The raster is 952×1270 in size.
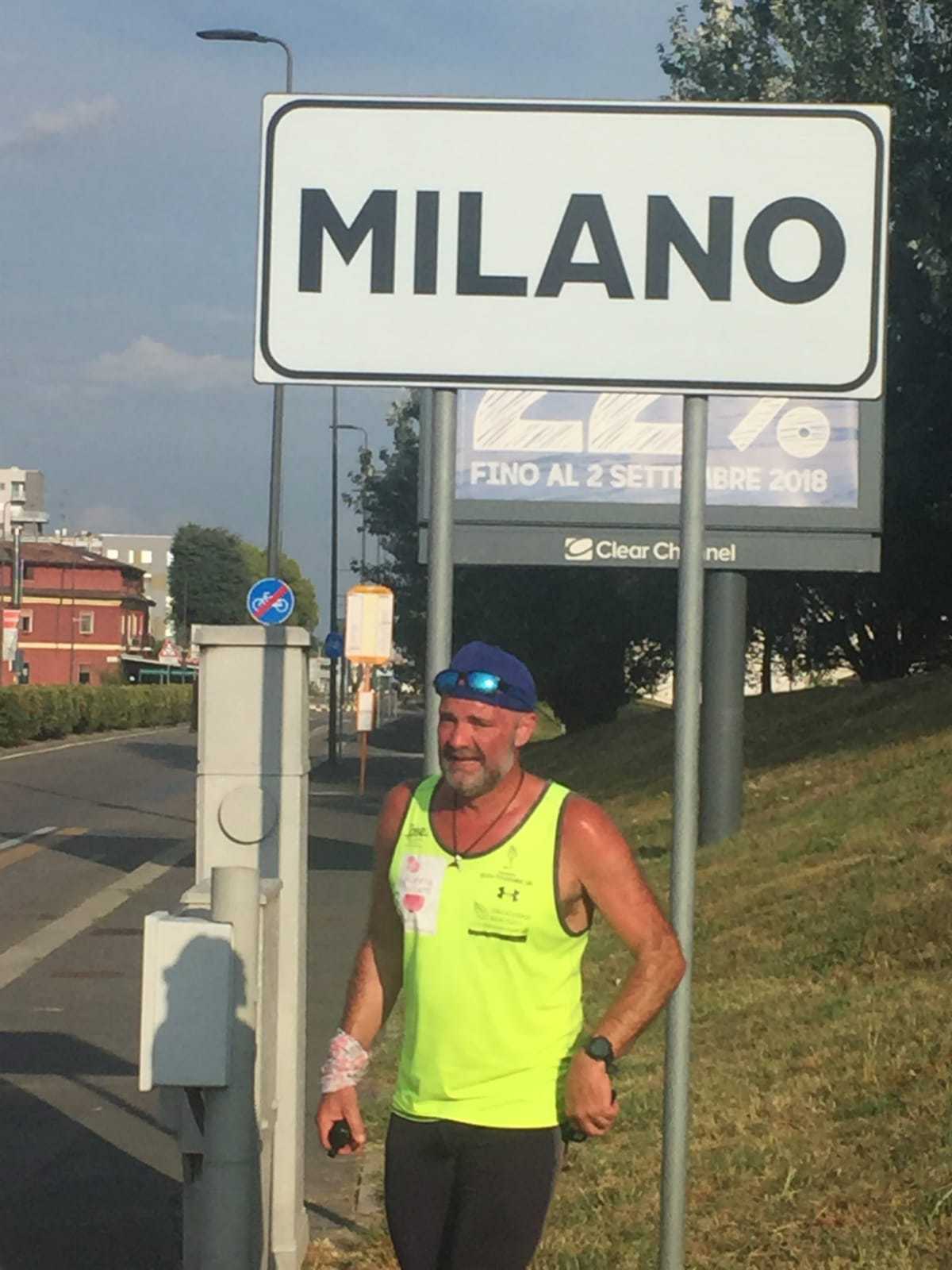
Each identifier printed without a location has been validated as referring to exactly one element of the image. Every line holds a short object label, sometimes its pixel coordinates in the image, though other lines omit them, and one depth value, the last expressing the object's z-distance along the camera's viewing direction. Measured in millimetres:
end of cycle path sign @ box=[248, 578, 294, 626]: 33844
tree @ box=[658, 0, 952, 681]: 22719
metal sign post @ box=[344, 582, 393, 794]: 32219
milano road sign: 4289
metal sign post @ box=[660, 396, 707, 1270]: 4227
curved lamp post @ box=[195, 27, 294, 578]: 40094
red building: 127125
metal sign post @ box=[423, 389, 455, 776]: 4531
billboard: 18562
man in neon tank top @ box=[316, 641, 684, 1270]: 4098
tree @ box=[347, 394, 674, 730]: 39562
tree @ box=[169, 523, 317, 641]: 177375
